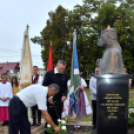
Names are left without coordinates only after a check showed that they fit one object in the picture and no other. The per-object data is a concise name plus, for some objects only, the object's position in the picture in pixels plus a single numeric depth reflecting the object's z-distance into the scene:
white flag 6.00
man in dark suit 4.56
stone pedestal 4.27
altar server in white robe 6.01
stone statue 4.25
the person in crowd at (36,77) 6.10
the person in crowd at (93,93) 5.44
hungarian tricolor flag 6.67
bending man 3.40
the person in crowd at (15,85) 6.33
